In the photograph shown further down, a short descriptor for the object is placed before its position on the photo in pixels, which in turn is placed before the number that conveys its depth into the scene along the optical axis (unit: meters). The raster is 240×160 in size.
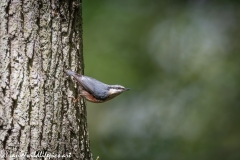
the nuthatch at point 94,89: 5.94
